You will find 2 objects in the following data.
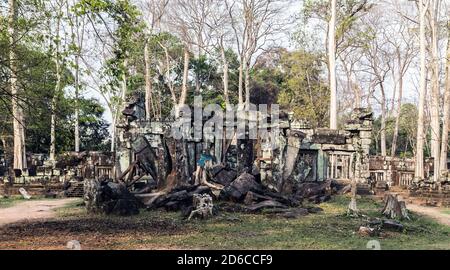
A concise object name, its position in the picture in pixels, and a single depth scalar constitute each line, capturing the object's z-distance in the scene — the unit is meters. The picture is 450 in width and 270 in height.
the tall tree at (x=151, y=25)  29.00
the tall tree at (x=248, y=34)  28.55
